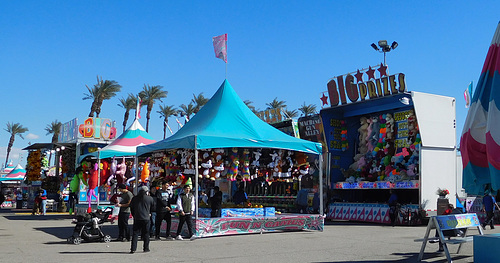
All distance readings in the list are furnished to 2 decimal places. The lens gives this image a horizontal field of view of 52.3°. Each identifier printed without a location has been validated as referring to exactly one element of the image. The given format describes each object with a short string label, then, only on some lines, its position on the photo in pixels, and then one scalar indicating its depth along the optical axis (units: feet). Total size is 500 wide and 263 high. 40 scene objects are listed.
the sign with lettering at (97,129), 100.17
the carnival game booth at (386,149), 64.69
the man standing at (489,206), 58.70
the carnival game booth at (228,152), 48.70
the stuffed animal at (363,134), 77.20
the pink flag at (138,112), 86.79
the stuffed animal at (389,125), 72.02
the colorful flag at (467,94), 73.81
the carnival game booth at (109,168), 74.95
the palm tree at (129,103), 179.11
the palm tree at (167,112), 190.08
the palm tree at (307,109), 172.35
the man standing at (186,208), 45.55
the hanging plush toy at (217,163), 51.51
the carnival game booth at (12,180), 169.58
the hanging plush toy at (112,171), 74.87
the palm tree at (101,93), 161.17
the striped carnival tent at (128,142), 75.56
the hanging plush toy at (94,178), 75.77
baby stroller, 43.75
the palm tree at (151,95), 176.45
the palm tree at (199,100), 177.88
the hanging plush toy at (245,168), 53.83
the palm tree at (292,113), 173.78
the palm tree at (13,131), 246.68
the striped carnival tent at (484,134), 18.33
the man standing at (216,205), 50.67
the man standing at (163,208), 46.94
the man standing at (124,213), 43.60
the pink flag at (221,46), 58.85
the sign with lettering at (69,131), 100.70
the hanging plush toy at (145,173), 70.13
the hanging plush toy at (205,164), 50.54
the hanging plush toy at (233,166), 52.98
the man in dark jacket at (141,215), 37.24
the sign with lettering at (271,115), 93.50
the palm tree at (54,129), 213.05
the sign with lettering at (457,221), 31.55
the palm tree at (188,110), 179.80
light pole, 75.61
